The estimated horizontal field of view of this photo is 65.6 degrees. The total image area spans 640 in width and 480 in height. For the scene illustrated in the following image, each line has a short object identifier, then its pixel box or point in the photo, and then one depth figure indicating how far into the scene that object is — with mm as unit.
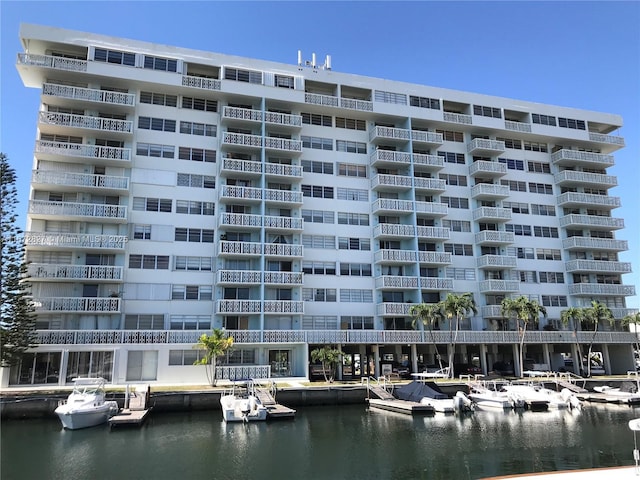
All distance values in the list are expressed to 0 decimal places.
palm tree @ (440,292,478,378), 45312
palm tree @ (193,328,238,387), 38125
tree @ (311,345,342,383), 41469
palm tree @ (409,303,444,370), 45375
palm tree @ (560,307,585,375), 50625
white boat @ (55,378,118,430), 29500
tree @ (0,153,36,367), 35750
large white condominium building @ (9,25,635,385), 41312
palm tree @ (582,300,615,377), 50750
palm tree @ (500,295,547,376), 47031
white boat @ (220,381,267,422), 31828
